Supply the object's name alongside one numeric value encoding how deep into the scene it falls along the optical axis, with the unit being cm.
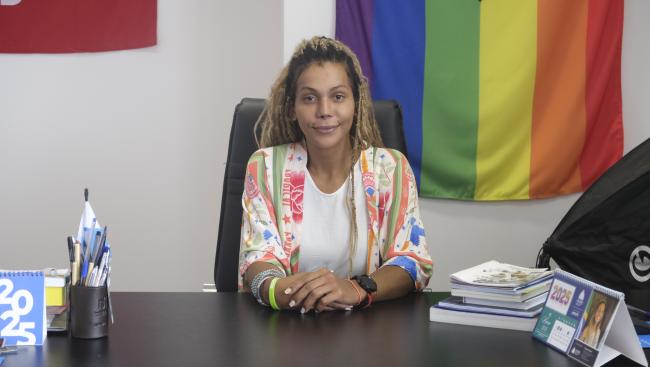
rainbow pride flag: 294
